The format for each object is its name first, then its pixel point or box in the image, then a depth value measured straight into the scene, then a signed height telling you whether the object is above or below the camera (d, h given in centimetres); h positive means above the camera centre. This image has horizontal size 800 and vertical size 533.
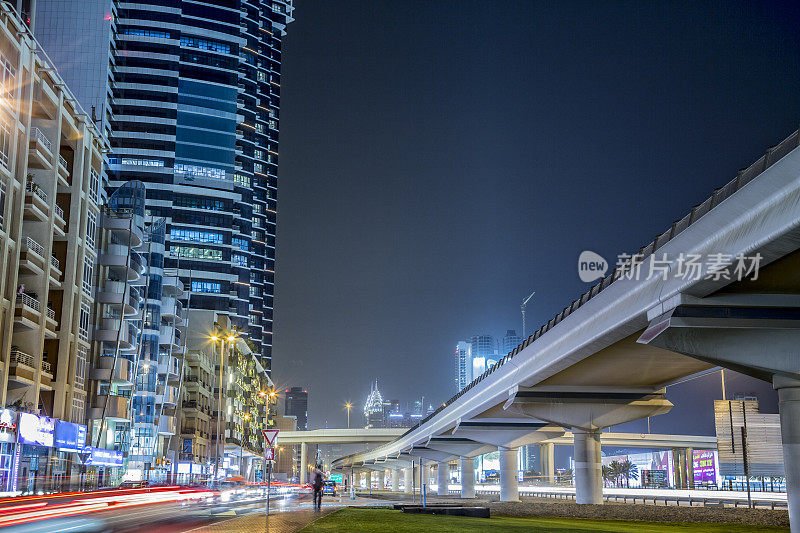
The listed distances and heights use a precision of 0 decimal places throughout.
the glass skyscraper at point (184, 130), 15662 +5876
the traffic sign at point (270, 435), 2830 +63
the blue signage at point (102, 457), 6150 -19
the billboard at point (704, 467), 13188 -199
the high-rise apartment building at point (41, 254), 4812 +1251
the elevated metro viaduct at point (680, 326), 2130 +436
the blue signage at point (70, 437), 5419 +115
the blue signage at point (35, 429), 4703 +141
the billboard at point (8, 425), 4453 +151
